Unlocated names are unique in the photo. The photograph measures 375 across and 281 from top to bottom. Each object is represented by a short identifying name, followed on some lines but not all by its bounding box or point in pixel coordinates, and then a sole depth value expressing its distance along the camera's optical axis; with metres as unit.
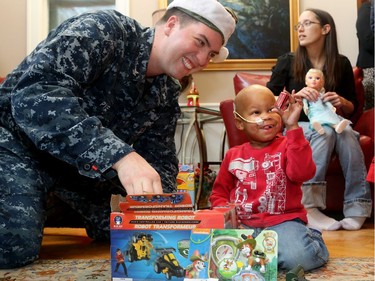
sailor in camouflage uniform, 1.06
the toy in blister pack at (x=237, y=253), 0.92
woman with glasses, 2.27
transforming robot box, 0.94
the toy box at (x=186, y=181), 2.78
